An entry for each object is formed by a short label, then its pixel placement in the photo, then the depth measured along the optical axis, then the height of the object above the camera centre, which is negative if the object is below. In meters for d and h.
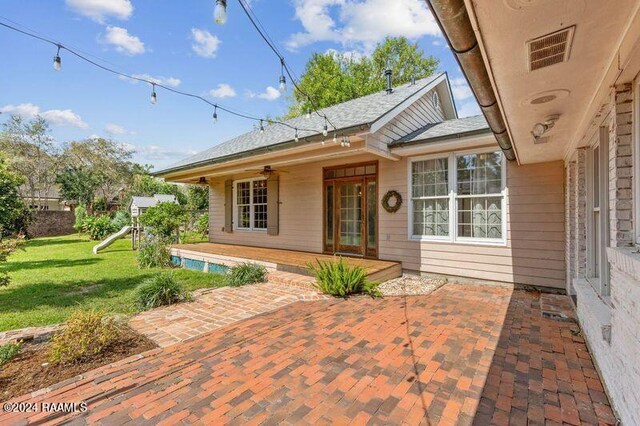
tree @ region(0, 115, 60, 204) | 23.83 +5.34
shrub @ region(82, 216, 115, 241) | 16.48 -0.77
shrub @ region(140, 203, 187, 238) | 9.69 -0.16
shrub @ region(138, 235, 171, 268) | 8.88 -1.22
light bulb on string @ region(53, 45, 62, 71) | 3.27 +1.66
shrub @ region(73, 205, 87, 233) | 19.20 -0.25
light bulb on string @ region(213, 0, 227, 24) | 2.15 +1.46
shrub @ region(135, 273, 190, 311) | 4.77 -1.29
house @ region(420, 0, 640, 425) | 1.55 +0.97
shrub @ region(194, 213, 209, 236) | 15.64 -0.67
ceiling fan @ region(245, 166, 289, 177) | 8.98 +1.29
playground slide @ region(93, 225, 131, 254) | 11.68 -1.19
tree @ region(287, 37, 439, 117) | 20.97 +10.25
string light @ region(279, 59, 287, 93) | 3.85 +1.73
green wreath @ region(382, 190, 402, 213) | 6.80 +0.27
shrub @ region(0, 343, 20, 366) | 2.99 -1.43
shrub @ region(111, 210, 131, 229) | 18.15 -0.42
